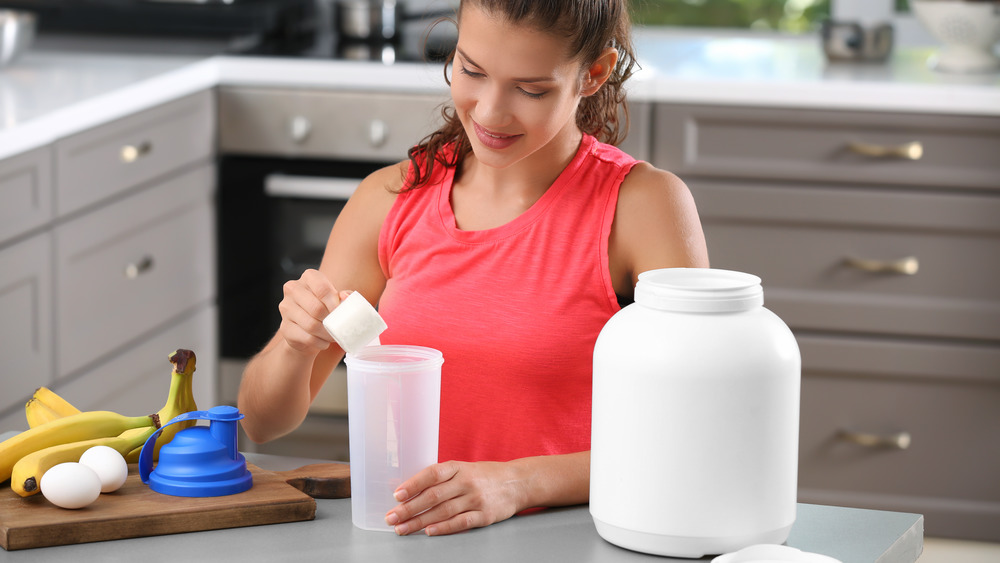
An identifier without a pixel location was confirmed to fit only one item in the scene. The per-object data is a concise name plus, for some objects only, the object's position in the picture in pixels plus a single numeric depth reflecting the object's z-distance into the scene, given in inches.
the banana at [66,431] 98.5
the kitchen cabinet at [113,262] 150.6
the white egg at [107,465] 96.7
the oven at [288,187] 186.9
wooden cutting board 94.0
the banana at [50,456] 96.4
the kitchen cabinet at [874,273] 179.1
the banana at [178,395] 100.5
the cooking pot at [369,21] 212.3
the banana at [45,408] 103.5
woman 105.5
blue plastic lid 96.9
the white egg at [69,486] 94.8
